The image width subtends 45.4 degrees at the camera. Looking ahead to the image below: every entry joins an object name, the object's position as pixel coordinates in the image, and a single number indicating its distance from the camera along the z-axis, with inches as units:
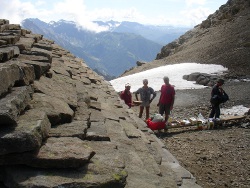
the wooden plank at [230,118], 587.5
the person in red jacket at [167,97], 547.2
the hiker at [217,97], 589.6
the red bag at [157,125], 541.3
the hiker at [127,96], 559.2
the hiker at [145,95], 585.6
